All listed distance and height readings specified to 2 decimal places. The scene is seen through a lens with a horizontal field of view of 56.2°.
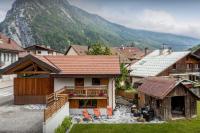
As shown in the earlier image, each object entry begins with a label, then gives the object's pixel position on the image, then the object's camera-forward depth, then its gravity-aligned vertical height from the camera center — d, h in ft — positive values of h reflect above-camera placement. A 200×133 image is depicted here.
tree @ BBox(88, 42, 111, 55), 102.64 +10.11
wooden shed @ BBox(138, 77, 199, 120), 54.84 -9.55
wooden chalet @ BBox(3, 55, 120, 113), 58.77 -3.86
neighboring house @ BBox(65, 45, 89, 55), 156.96 +15.65
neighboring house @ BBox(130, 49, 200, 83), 95.56 +1.10
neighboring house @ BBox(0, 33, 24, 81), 111.28 +10.76
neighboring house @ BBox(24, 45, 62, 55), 166.30 +17.17
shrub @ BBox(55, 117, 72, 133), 40.07 -13.26
